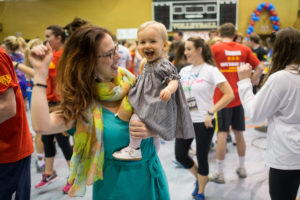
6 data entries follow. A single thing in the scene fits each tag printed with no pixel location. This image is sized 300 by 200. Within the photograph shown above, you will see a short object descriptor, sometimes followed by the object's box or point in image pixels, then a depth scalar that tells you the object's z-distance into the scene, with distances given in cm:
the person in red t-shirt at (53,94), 298
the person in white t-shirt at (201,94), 253
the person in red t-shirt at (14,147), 150
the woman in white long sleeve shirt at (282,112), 156
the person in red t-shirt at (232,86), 321
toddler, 126
